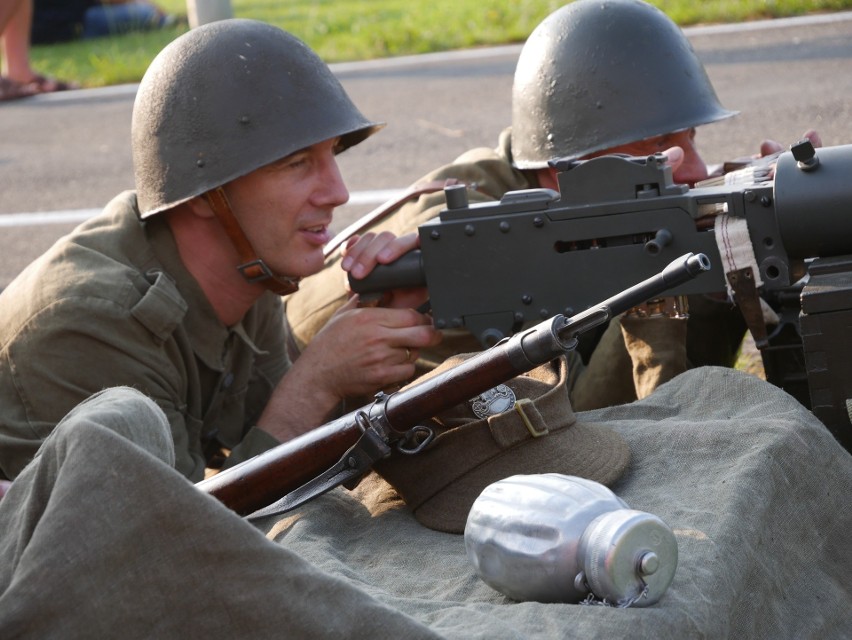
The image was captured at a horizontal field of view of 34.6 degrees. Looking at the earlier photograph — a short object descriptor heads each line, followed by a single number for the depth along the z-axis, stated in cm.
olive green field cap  243
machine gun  266
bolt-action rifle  232
